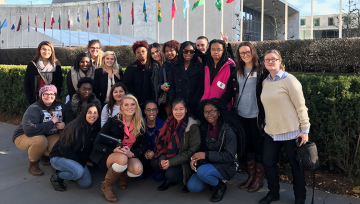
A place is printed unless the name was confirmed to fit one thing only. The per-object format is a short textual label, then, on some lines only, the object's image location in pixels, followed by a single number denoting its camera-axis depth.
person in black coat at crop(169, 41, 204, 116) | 3.96
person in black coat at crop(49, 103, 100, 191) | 3.68
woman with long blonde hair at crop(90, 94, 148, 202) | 3.57
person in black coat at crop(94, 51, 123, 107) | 4.75
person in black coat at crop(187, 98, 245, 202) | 3.40
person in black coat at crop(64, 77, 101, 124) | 4.33
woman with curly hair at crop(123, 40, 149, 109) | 4.71
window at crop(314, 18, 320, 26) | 42.86
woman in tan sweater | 2.94
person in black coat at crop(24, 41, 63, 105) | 4.97
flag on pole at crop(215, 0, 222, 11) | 9.96
